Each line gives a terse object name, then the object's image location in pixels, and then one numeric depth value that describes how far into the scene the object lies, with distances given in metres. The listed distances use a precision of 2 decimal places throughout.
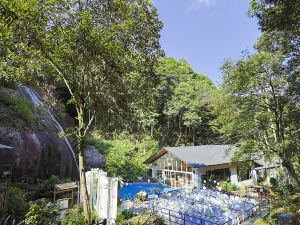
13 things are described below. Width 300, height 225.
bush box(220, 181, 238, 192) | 22.59
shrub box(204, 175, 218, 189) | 22.48
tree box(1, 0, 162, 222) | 6.81
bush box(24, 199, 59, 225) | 6.98
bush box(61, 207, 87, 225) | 7.38
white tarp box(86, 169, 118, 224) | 8.52
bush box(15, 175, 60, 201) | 13.31
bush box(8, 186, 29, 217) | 9.26
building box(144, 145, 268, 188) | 22.50
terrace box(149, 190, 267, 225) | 12.79
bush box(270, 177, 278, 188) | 21.71
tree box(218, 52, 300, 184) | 12.84
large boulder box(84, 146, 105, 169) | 24.34
